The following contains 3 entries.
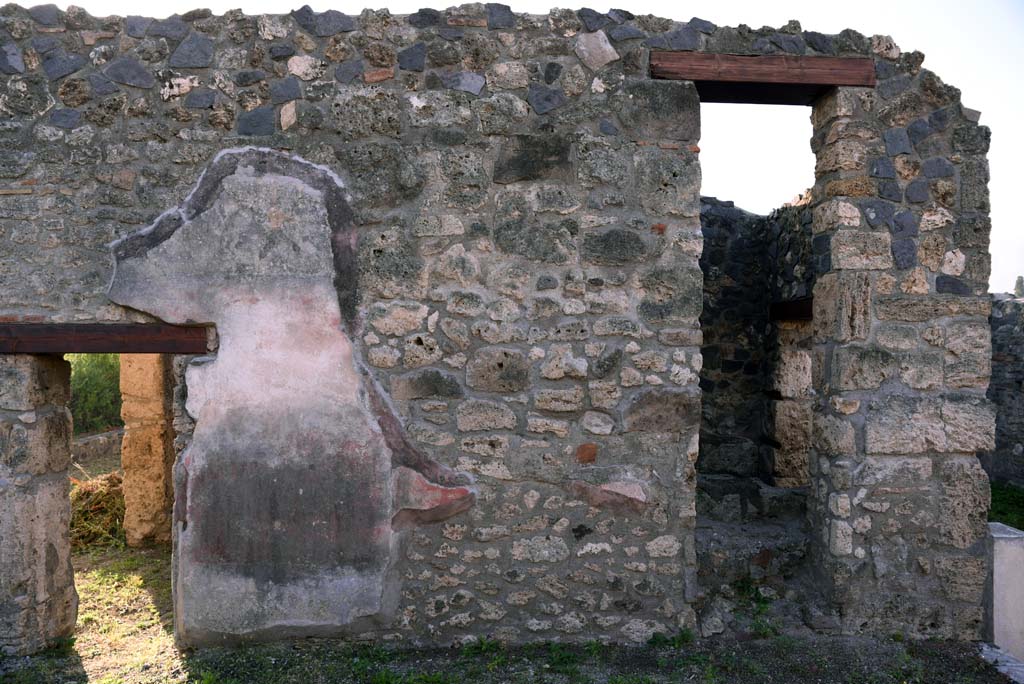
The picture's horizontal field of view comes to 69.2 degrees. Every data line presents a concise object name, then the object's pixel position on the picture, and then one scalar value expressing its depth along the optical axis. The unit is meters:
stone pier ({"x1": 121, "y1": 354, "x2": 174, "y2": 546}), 5.95
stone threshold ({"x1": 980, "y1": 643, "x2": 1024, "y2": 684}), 3.60
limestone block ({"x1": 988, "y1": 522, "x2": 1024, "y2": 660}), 3.92
